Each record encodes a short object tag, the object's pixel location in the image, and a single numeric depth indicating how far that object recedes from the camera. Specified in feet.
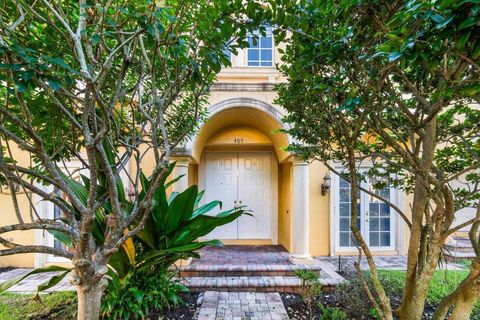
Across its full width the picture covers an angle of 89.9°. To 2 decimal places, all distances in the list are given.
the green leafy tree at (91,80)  4.72
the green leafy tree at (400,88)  3.63
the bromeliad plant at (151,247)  8.20
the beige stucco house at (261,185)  16.16
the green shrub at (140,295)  8.20
